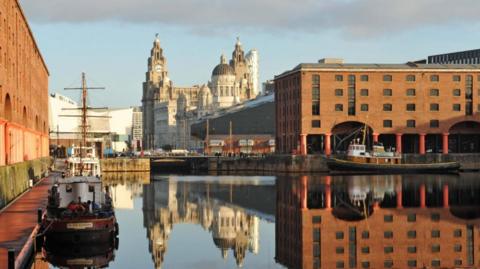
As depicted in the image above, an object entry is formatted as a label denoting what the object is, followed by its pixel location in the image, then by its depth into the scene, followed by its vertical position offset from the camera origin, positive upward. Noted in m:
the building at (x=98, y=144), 189.12 +0.16
